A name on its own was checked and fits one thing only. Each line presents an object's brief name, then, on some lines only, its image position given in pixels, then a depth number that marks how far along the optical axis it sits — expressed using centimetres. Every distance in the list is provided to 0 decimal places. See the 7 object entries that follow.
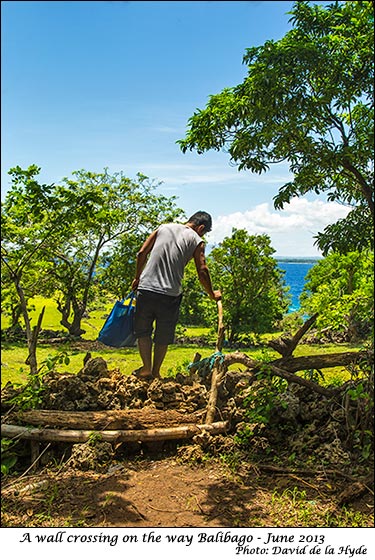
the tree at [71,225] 436
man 430
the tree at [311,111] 386
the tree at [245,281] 872
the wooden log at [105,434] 358
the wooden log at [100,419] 371
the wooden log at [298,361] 425
